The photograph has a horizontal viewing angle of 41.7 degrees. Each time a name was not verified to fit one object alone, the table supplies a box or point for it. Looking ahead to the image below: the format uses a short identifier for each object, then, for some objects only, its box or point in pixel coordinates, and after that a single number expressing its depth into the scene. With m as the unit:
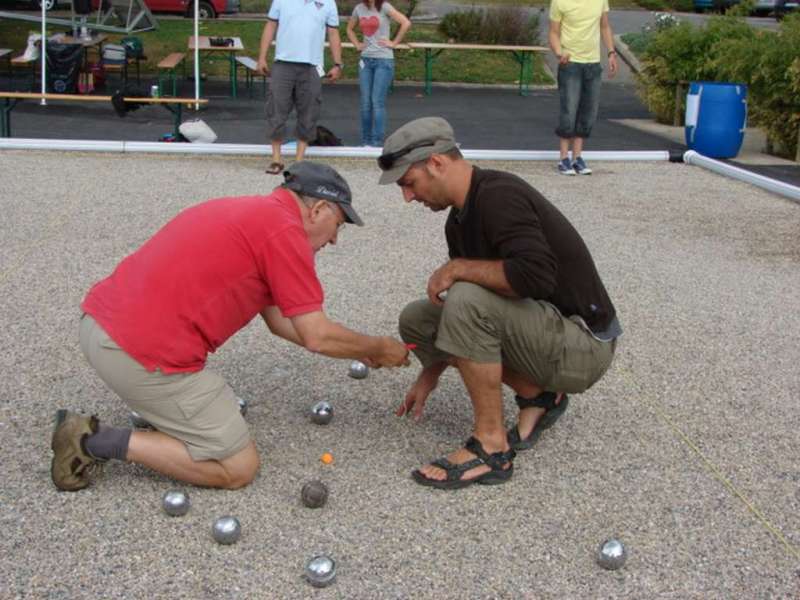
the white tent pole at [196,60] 13.21
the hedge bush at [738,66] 11.71
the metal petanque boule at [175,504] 3.55
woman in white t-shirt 10.66
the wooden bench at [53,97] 11.32
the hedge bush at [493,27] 21.89
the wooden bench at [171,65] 15.16
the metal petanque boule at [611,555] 3.35
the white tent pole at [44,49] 13.60
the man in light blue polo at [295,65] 9.70
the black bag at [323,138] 11.06
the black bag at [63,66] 14.98
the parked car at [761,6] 32.19
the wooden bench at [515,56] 18.20
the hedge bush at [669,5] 35.28
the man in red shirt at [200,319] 3.54
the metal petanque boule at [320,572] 3.19
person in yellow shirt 9.91
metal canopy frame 15.79
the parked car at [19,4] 26.56
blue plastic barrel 11.43
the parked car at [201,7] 25.69
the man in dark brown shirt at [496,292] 3.72
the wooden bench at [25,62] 15.27
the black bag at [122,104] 12.16
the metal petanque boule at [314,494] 3.66
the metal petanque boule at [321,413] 4.39
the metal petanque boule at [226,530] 3.39
